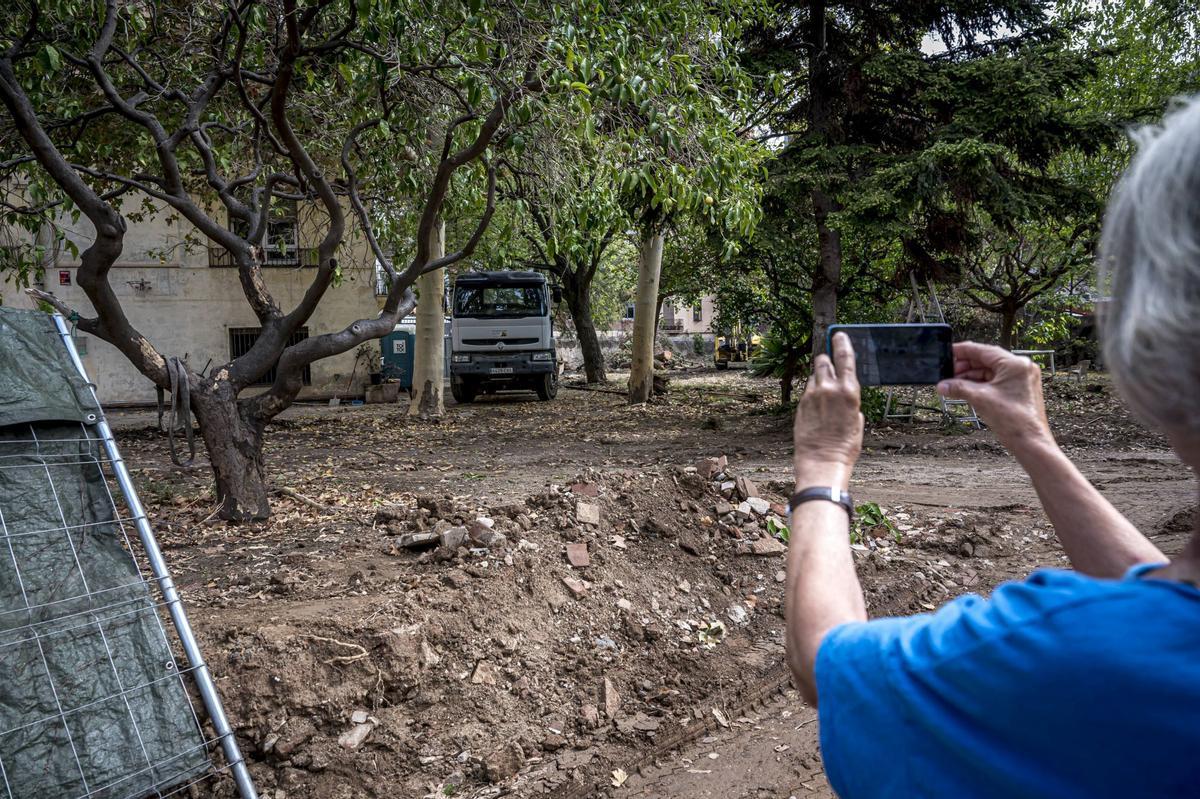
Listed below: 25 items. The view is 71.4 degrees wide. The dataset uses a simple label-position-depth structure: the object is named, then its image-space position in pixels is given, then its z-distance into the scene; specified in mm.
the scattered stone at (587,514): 5531
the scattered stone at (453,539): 5159
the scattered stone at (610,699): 4043
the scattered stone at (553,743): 3816
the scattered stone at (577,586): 4809
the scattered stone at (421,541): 5465
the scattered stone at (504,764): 3613
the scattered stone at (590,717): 3955
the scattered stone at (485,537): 5105
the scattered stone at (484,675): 4059
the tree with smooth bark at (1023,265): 14609
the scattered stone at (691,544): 5527
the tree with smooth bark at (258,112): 6262
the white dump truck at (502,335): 19125
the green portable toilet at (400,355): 21609
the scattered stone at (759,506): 6109
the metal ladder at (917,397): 12938
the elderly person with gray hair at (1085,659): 805
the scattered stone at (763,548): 5602
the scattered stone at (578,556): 5055
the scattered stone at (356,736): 3684
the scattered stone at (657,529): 5605
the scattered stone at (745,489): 6238
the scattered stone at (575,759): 3705
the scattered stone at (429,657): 4051
